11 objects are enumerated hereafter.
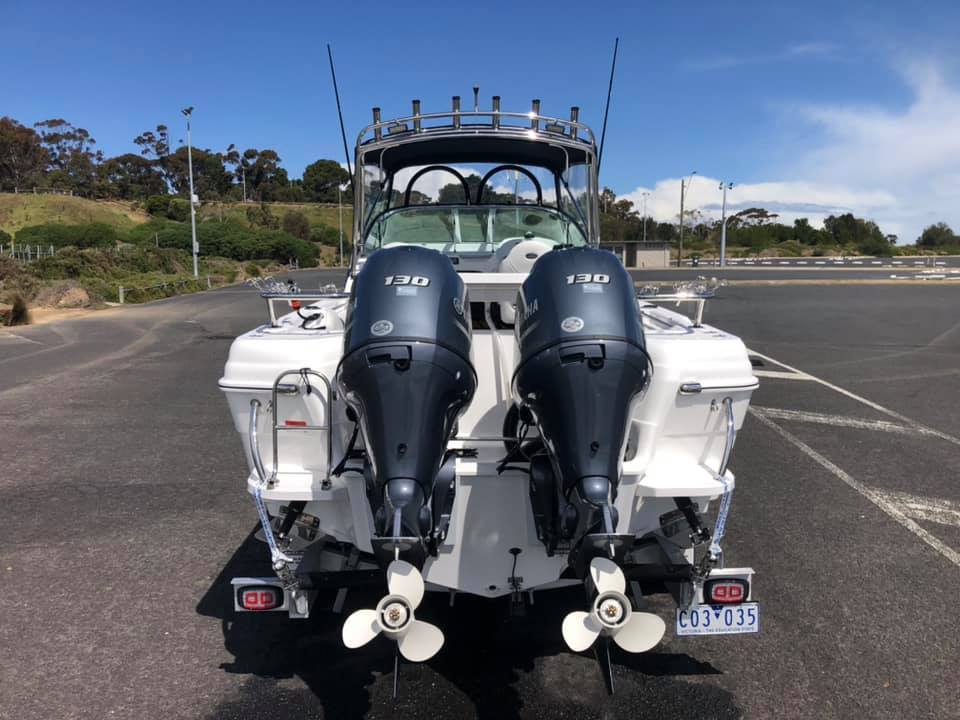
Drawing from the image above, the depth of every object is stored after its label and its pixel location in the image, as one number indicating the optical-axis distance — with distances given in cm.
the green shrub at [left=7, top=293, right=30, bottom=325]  1983
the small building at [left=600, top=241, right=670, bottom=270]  6335
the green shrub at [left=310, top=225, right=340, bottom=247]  9131
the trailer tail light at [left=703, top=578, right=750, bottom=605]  315
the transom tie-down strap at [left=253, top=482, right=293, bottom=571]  292
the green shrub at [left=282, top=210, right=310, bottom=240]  8819
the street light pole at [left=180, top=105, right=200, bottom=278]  3972
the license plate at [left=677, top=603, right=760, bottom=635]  315
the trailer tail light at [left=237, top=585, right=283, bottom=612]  317
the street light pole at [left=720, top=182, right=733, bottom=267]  5959
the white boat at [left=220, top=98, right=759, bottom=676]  247
